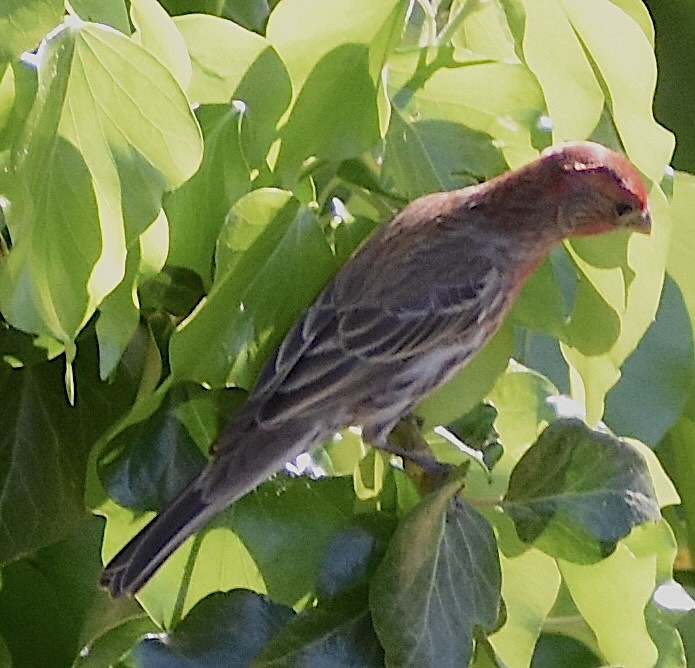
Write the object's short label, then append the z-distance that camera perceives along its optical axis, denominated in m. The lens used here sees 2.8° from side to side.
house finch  3.61
